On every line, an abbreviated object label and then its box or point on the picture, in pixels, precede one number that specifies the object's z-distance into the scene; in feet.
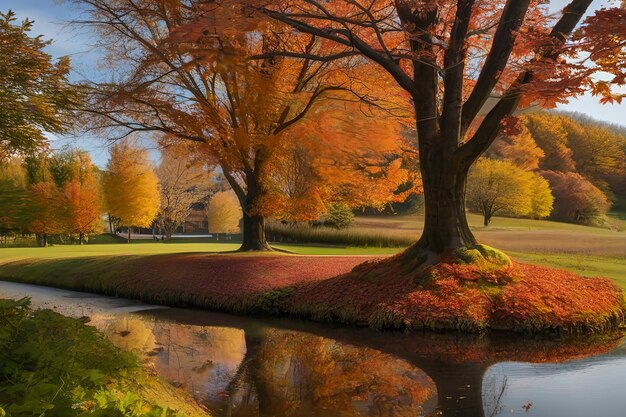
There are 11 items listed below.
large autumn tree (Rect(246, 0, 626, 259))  35.99
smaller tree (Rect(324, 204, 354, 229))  95.66
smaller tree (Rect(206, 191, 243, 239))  184.96
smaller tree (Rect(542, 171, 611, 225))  136.67
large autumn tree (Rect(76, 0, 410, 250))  55.42
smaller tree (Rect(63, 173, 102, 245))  113.50
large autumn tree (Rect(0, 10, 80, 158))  22.90
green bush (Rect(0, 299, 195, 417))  10.00
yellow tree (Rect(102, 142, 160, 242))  129.59
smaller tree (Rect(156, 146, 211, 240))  156.76
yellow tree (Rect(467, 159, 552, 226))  119.34
